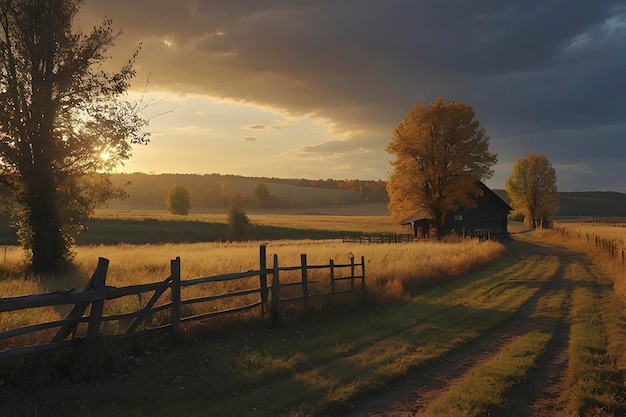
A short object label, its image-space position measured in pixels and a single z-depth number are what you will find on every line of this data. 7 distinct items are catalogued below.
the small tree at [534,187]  83.44
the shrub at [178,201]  101.44
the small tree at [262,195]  151.12
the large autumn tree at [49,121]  18.75
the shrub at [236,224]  63.16
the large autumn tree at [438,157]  44.22
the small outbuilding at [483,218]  55.06
